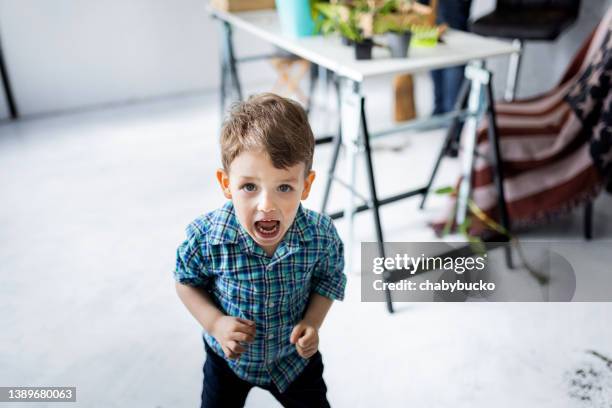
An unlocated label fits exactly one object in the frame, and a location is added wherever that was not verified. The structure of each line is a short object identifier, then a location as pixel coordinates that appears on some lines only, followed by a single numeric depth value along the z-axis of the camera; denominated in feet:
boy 2.60
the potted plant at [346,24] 5.21
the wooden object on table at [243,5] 7.59
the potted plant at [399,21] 5.22
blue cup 6.03
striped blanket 6.14
